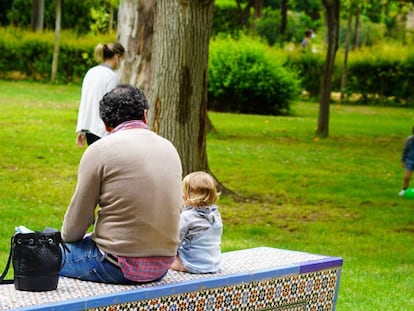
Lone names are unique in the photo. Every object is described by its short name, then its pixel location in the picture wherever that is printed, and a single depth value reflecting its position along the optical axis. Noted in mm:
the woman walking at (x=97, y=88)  9688
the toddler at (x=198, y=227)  5707
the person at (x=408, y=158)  13748
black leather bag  4766
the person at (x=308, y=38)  41956
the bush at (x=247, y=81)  27844
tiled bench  4785
